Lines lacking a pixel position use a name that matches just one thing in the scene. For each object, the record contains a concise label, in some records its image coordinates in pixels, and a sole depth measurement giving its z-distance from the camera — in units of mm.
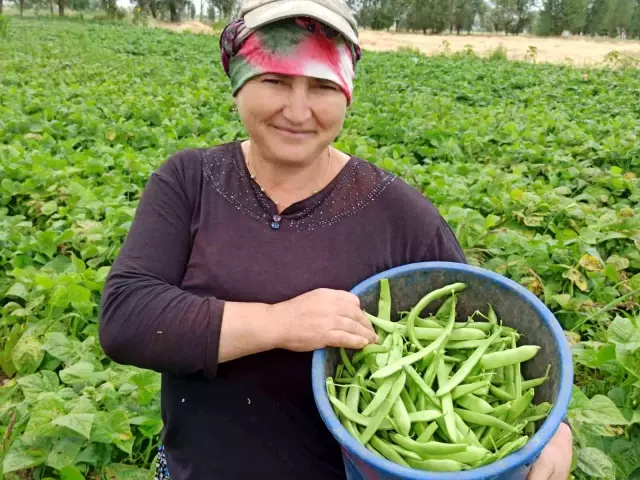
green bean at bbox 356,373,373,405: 1333
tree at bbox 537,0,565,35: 63812
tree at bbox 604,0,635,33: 64250
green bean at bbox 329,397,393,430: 1223
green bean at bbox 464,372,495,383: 1322
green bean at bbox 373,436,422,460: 1165
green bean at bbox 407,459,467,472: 1110
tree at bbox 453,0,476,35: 66312
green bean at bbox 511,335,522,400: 1312
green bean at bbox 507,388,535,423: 1224
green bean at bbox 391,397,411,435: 1222
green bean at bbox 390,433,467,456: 1147
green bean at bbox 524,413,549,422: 1212
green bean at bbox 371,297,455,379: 1290
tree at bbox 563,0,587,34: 62906
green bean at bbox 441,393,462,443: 1200
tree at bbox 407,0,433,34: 65062
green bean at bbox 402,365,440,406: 1274
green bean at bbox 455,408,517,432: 1199
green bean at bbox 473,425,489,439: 1248
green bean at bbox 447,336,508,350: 1408
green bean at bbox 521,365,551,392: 1309
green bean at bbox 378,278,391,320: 1490
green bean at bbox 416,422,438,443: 1210
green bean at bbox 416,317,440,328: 1484
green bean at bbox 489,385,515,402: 1310
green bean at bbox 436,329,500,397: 1280
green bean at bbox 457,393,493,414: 1261
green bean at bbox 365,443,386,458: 1157
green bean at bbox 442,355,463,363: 1388
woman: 1429
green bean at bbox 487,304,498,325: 1470
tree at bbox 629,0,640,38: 64800
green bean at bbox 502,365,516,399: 1328
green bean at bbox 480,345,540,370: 1338
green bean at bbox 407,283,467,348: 1447
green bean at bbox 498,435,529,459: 1100
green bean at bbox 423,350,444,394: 1329
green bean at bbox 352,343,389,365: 1357
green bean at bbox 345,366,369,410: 1288
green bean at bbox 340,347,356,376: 1386
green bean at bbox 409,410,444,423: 1238
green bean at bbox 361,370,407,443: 1205
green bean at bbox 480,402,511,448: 1215
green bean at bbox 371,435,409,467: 1164
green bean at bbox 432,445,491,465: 1133
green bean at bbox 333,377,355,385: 1371
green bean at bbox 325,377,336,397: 1279
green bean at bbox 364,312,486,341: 1426
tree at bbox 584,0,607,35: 65500
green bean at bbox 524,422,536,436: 1227
